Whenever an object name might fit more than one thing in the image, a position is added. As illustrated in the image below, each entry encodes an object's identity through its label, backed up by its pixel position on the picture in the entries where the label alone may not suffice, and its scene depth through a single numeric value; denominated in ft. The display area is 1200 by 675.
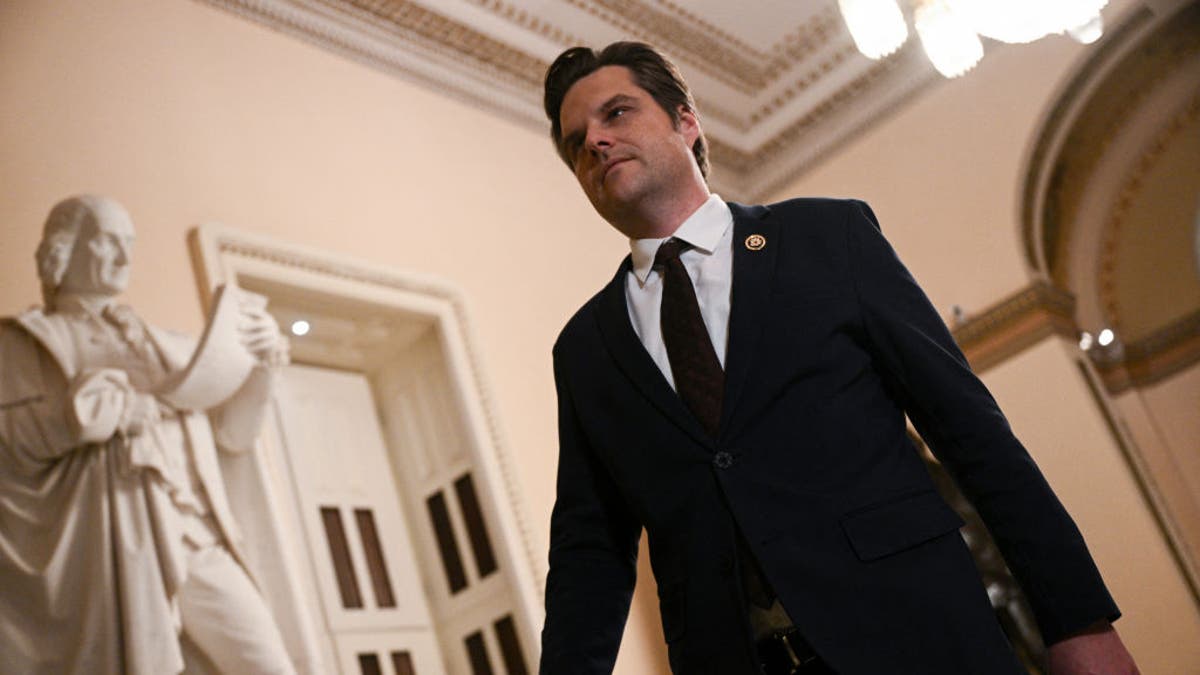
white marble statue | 9.92
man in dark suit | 4.09
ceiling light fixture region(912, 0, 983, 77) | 17.58
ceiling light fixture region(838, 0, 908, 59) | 16.81
